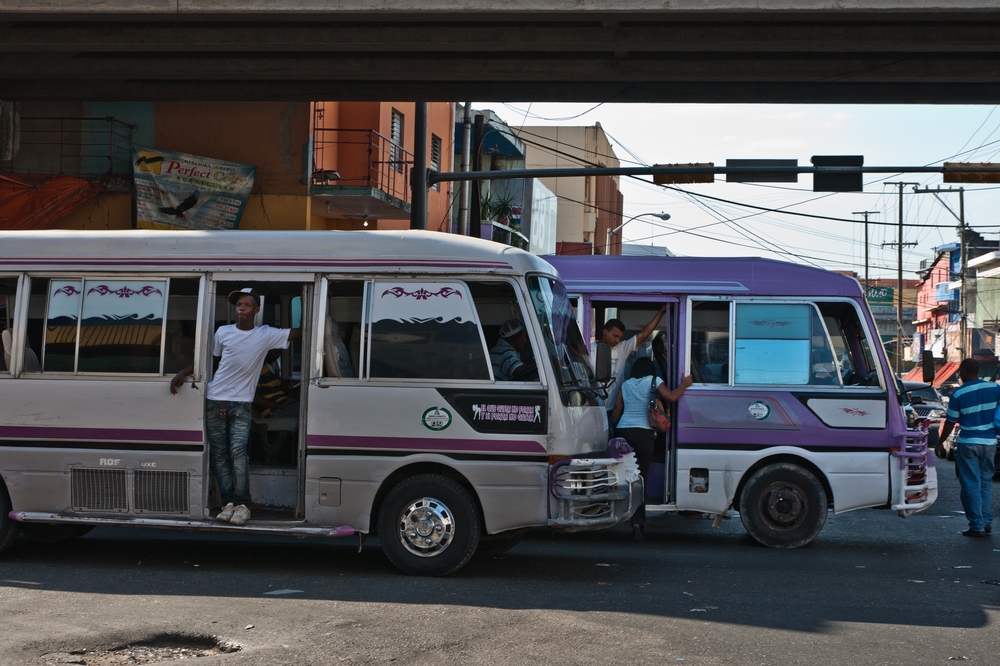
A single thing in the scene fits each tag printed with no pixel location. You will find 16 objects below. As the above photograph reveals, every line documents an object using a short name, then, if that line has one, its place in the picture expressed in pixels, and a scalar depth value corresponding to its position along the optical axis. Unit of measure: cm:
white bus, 823
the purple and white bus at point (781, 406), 1021
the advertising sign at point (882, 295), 8788
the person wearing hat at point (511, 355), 830
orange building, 2000
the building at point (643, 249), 7088
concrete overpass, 1296
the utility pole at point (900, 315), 5669
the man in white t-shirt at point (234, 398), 858
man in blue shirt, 1137
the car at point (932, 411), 2352
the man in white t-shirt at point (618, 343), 1067
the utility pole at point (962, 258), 5388
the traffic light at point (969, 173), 1786
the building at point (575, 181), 5500
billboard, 1939
